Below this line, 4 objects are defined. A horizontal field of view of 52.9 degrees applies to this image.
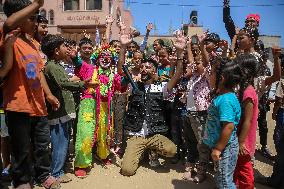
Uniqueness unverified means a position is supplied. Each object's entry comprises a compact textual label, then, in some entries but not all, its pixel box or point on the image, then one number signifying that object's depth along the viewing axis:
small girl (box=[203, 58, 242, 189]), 2.95
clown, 4.22
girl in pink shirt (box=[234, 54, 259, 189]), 3.19
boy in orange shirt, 2.88
